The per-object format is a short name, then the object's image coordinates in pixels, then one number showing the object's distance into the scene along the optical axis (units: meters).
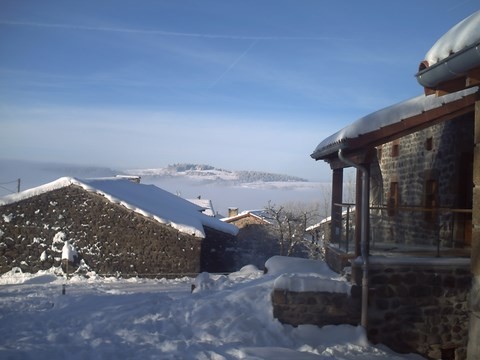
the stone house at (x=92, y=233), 17.55
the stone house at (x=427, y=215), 3.62
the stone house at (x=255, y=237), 27.89
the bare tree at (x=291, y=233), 29.96
